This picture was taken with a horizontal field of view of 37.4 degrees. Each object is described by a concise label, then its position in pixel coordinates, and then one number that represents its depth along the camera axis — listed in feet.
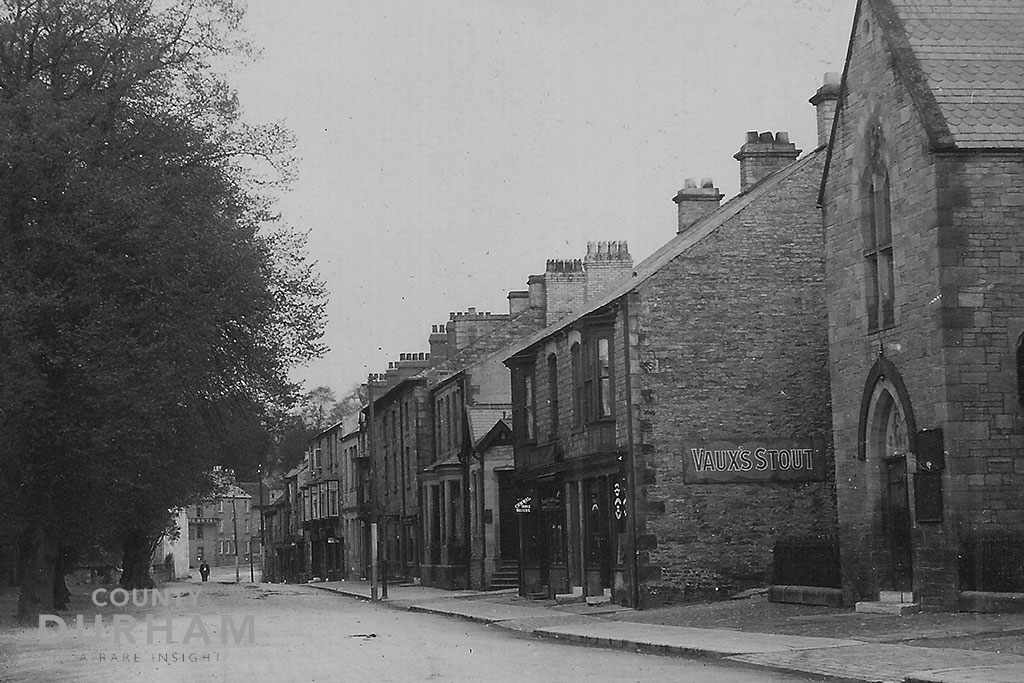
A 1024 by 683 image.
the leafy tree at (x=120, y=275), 108.78
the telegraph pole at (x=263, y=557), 398.91
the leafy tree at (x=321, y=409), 453.17
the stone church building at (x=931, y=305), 76.69
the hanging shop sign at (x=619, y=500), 108.58
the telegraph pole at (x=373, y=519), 155.50
